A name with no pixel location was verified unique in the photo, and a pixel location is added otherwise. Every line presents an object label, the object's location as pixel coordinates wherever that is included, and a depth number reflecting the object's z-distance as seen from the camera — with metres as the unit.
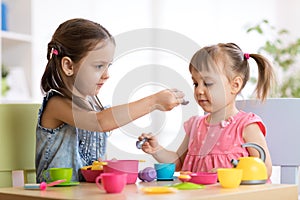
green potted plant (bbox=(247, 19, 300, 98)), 5.01
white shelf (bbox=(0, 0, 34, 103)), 4.49
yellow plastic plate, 1.81
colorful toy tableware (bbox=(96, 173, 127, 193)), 1.83
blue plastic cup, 2.17
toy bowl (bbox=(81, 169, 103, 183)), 2.18
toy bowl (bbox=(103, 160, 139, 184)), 2.07
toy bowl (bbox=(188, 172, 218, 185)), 2.01
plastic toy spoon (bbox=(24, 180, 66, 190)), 1.98
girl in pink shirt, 2.42
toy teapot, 2.01
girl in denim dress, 2.33
